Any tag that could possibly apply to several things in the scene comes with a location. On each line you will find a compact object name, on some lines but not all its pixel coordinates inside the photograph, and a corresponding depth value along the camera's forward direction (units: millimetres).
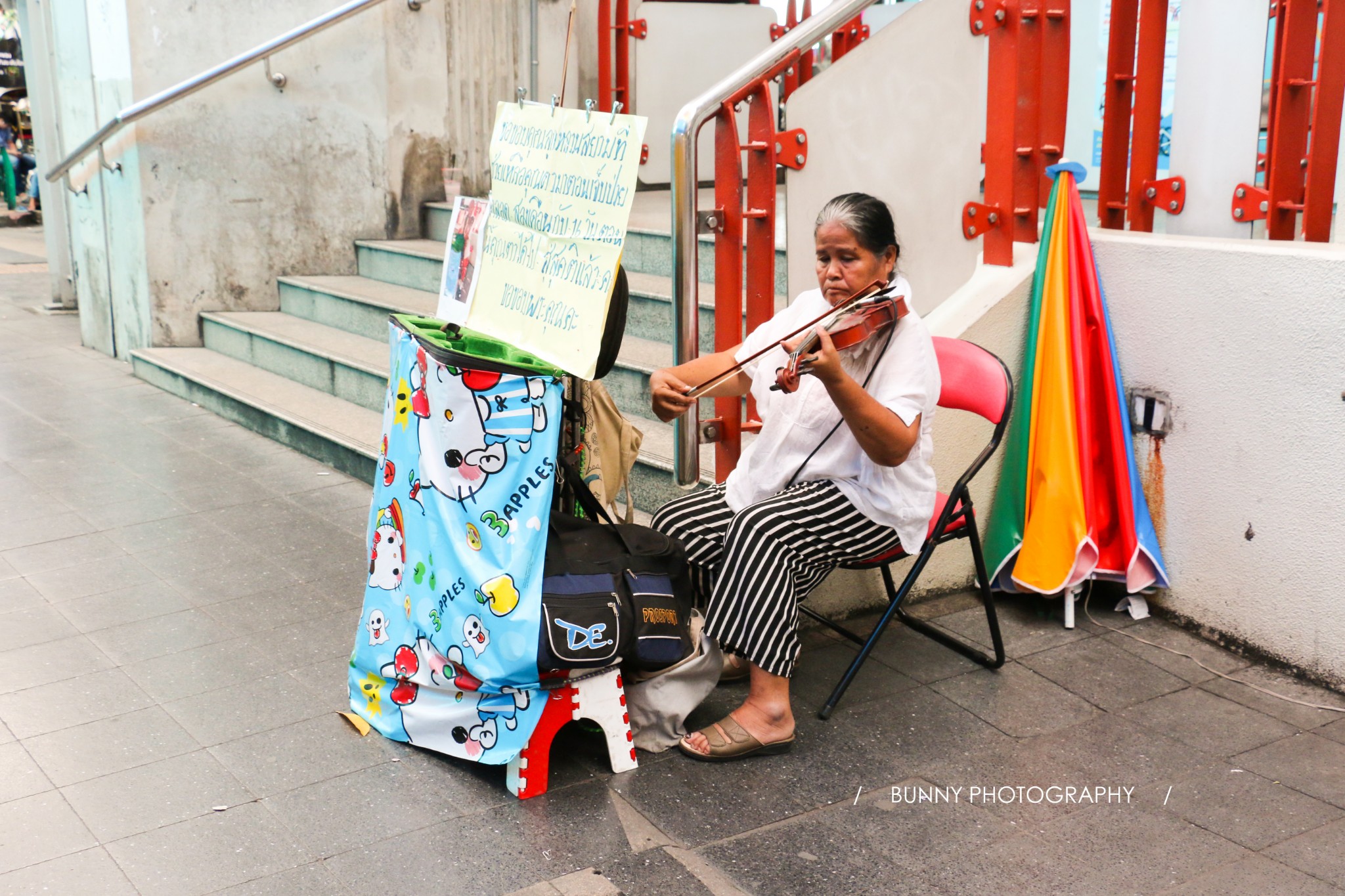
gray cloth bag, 3092
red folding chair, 3277
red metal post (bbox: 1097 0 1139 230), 4223
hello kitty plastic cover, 2826
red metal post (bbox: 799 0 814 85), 7059
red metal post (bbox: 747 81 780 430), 3750
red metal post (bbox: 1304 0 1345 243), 3549
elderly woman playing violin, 3031
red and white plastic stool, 2893
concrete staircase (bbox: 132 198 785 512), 5117
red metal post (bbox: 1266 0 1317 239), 3666
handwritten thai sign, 2807
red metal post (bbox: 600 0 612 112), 7320
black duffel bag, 2805
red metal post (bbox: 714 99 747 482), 3691
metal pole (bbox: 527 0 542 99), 7473
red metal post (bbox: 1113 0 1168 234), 3982
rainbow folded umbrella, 3730
